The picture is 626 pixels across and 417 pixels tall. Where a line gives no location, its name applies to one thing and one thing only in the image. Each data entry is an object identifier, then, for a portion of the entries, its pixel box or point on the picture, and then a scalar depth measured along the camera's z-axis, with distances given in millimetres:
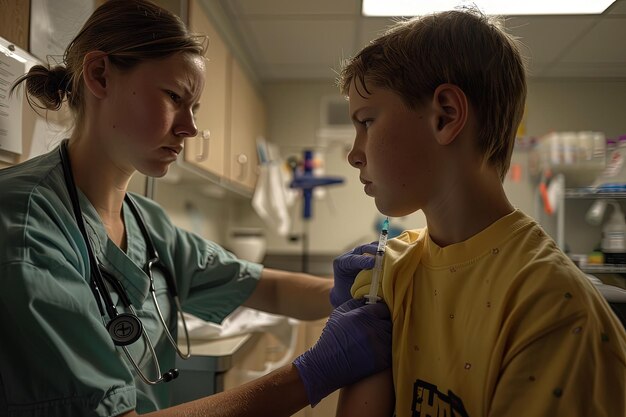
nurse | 509
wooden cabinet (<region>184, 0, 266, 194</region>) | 1397
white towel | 2138
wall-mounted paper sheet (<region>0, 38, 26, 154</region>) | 663
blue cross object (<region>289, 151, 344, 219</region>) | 1897
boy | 468
